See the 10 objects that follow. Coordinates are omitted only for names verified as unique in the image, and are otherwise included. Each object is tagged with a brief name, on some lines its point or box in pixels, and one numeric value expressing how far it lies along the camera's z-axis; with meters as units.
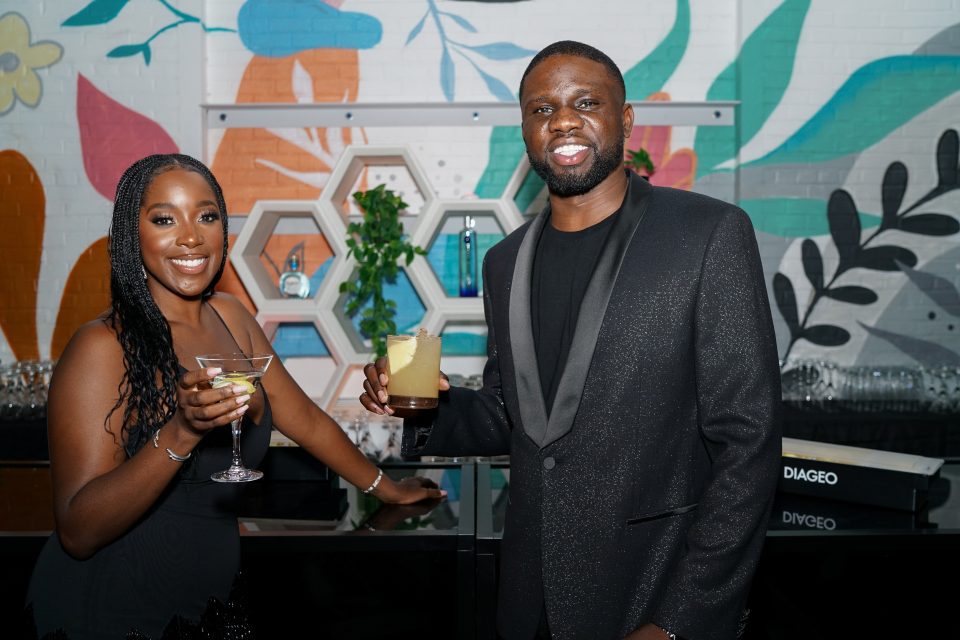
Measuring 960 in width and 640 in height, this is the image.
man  1.30
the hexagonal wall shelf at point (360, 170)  4.32
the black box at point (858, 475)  1.76
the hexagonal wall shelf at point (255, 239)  4.32
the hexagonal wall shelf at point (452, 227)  4.29
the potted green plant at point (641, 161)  4.15
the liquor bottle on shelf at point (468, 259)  4.40
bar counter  1.62
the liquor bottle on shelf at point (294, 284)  4.52
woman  1.44
